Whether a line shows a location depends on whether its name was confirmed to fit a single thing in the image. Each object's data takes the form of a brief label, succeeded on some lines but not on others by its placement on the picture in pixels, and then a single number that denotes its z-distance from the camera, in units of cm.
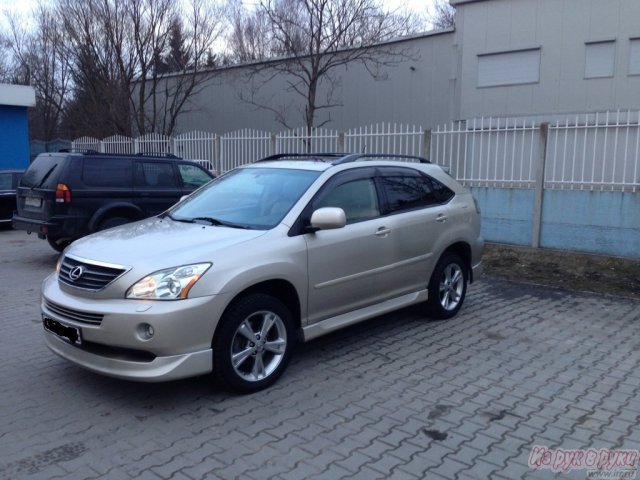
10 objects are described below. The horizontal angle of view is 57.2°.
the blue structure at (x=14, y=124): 1862
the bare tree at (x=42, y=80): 3033
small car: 1302
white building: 1537
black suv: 879
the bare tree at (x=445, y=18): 2994
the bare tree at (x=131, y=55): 2145
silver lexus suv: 391
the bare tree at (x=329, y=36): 1691
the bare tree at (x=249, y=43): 2322
